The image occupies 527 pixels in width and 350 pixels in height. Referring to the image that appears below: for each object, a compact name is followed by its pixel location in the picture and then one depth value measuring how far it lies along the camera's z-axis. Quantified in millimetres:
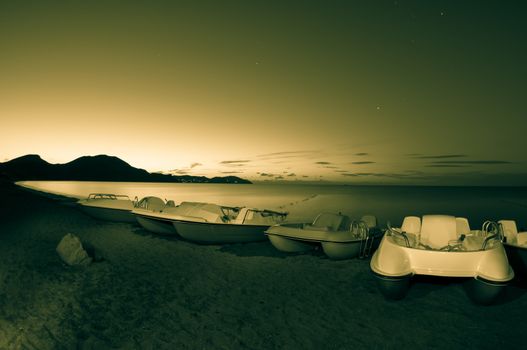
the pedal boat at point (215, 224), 12680
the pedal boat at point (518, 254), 8172
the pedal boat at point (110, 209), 18422
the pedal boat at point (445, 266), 6145
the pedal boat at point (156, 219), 13922
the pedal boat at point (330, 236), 10500
